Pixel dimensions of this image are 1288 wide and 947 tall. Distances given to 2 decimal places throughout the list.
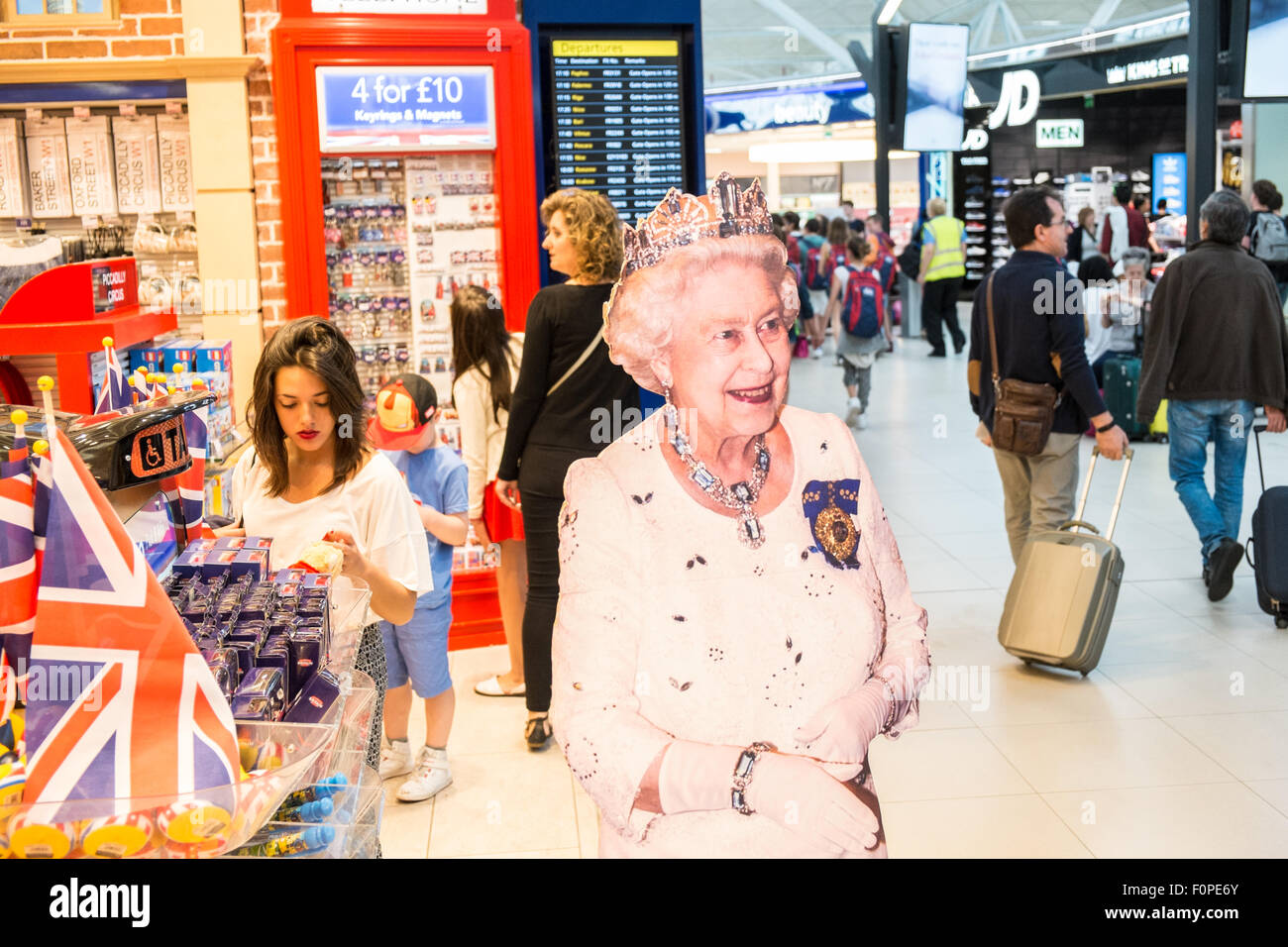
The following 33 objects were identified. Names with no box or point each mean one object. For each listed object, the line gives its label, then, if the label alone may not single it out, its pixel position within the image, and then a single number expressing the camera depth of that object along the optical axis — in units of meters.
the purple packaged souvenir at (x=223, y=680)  1.72
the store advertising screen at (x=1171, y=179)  19.84
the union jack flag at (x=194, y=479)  2.79
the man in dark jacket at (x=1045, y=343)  5.14
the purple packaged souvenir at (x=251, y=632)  1.84
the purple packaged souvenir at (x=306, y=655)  1.87
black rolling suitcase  4.18
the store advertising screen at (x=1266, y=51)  7.17
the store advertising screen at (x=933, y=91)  13.88
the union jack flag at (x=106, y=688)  1.50
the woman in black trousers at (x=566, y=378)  3.95
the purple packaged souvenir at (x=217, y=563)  2.07
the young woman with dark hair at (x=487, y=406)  4.67
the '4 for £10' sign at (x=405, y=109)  5.24
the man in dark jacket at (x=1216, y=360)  5.81
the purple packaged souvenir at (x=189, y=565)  2.05
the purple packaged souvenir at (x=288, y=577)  2.12
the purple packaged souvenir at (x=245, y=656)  1.80
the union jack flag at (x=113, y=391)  2.86
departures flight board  5.57
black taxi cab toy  1.85
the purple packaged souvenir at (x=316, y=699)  1.82
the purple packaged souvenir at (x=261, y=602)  1.93
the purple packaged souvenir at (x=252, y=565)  2.11
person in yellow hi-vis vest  14.96
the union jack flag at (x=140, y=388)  3.17
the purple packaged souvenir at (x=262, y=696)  1.69
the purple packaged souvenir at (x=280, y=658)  1.81
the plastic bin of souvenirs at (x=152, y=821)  1.48
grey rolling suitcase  4.91
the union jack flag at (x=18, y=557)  1.58
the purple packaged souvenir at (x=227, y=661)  1.73
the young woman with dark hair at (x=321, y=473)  2.86
